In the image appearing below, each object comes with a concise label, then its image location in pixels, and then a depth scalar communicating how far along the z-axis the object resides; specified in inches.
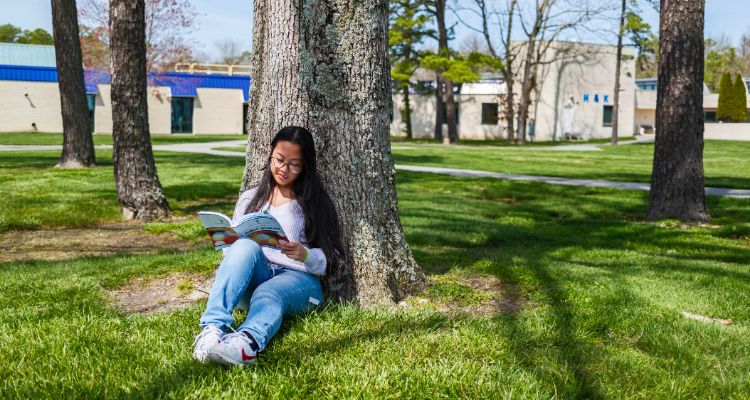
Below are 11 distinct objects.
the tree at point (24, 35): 2760.8
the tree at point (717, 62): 2765.7
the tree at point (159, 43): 1306.6
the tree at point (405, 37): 1444.4
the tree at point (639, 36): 1434.5
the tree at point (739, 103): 2048.5
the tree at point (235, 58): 3122.5
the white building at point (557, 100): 1774.1
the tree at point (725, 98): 2038.6
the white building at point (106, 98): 1589.6
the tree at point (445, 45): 1421.0
